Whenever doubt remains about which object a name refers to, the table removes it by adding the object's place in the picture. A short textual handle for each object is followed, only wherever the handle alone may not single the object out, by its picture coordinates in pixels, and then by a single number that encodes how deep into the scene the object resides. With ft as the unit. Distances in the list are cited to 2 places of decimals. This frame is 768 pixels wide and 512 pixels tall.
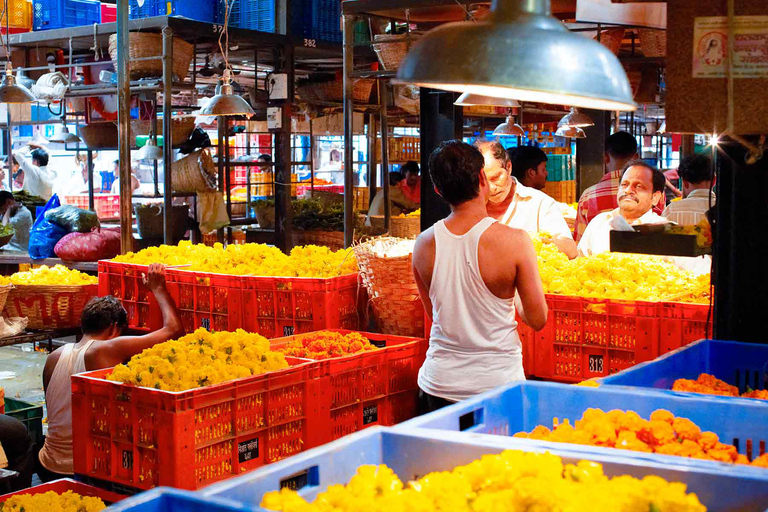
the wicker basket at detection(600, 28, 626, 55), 25.05
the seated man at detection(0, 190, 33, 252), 37.92
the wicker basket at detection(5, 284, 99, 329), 22.59
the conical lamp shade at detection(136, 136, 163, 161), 34.40
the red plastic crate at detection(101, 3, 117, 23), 38.29
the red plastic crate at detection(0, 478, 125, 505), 12.82
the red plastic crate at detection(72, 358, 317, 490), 12.50
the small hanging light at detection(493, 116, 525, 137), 33.55
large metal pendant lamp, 6.73
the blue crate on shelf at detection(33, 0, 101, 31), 36.91
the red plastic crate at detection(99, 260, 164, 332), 21.80
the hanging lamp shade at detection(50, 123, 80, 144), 43.91
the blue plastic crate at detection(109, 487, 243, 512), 6.41
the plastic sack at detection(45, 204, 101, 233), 29.60
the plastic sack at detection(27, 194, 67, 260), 30.53
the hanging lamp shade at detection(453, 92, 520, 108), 17.13
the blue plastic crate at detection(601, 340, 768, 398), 11.71
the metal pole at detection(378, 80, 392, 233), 32.27
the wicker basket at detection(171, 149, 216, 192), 32.76
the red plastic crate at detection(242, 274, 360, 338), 18.53
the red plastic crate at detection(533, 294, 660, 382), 15.35
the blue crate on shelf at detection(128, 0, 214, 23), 31.42
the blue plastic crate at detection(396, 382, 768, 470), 9.18
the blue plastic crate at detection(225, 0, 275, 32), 34.09
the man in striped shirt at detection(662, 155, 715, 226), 19.94
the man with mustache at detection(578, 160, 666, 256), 19.21
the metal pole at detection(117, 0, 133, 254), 24.91
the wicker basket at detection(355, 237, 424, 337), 17.53
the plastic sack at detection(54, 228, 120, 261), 28.73
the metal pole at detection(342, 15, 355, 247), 22.99
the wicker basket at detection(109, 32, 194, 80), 28.71
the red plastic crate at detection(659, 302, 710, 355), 14.90
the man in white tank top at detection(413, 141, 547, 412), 12.20
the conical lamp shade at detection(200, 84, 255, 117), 23.93
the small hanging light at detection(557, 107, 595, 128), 34.32
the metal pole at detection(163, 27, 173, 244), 26.81
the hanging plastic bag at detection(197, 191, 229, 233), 33.59
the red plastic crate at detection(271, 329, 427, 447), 15.37
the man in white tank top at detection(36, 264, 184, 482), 15.80
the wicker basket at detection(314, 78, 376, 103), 36.55
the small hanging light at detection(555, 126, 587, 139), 35.61
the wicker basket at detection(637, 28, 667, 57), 24.94
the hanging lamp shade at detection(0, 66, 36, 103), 26.30
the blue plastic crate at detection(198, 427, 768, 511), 6.93
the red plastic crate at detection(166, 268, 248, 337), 19.83
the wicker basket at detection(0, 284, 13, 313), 21.04
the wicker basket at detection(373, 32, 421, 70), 22.35
